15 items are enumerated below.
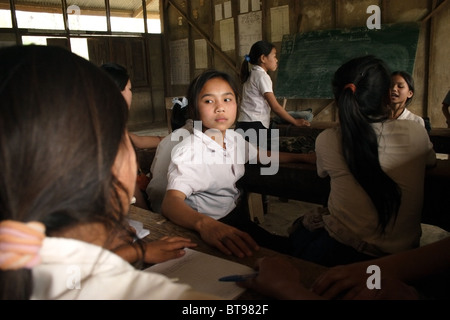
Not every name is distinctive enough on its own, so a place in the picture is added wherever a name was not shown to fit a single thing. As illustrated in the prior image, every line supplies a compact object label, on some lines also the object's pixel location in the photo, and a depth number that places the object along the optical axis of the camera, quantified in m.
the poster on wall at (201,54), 7.76
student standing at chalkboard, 3.50
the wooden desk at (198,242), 0.86
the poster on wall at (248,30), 6.61
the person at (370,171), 1.30
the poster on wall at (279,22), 6.22
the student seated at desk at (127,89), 1.92
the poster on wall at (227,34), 7.10
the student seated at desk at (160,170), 1.85
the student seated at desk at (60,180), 0.47
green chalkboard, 4.96
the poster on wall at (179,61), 8.27
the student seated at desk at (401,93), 2.68
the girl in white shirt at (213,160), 1.52
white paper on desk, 0.82
